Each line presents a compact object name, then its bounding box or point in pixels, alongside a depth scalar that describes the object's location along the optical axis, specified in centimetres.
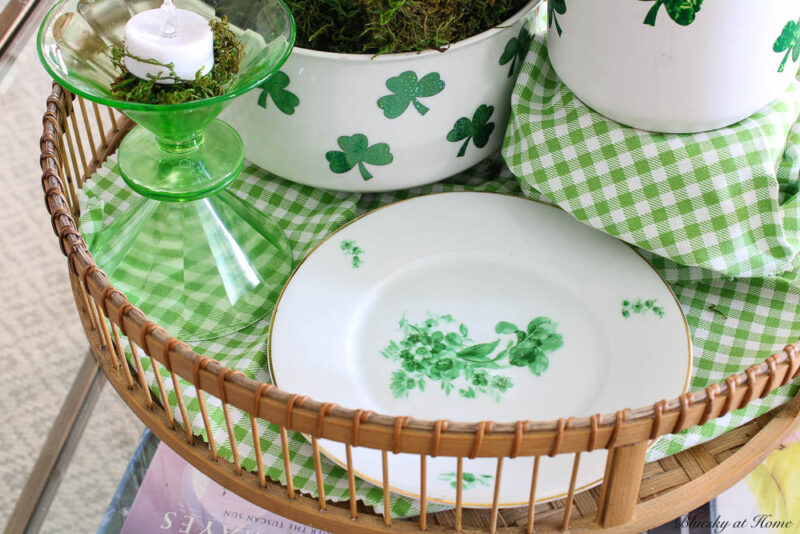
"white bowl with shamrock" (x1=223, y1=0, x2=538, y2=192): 47
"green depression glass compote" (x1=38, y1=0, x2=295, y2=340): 45
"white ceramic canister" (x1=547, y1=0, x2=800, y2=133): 41
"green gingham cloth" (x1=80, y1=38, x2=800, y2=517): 46
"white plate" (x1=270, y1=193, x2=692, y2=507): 45
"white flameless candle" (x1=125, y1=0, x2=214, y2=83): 42
